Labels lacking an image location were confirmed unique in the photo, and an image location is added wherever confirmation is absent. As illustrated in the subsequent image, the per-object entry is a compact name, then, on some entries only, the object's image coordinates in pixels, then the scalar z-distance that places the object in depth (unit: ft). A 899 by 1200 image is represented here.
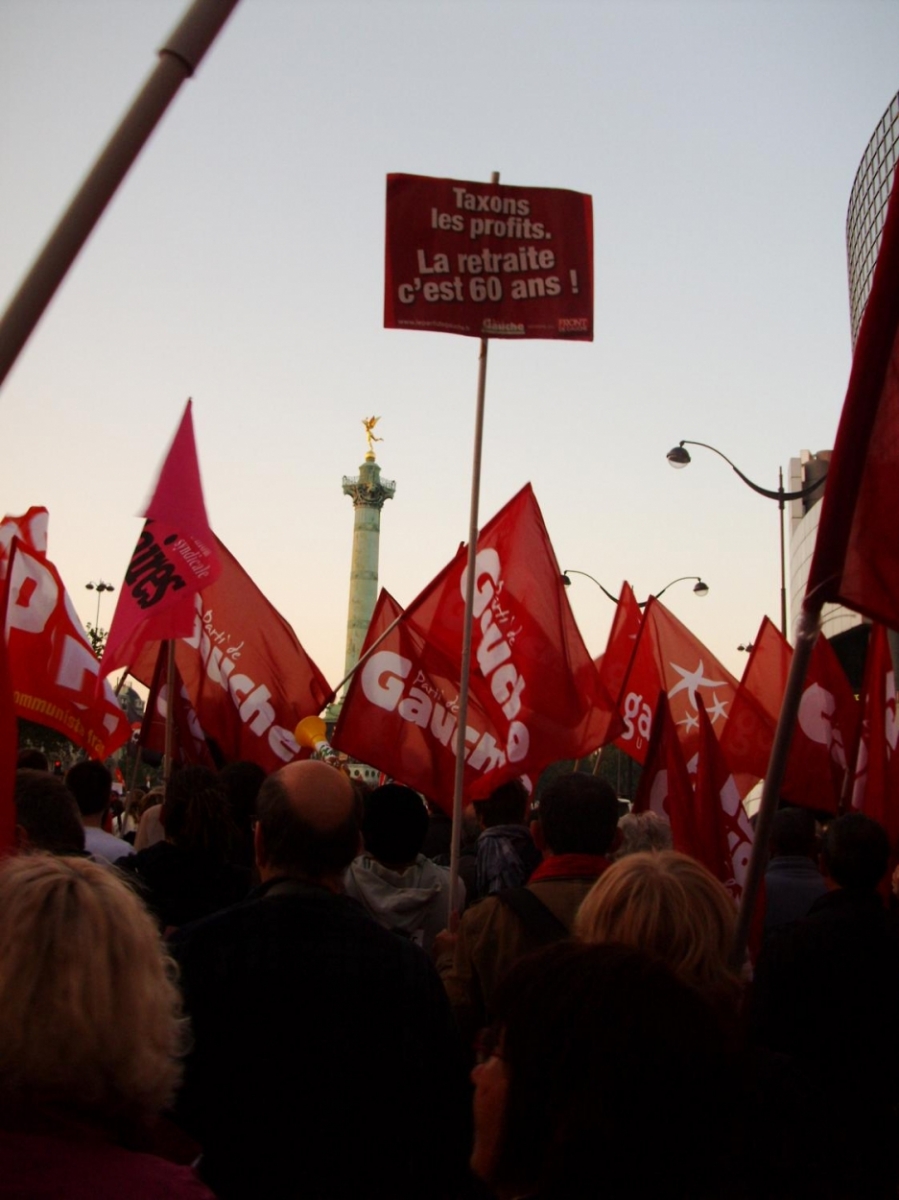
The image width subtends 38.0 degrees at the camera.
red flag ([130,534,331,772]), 28.27
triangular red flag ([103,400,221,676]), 24.93
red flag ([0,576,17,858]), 8.95
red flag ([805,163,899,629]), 8.65
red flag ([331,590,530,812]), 22.29
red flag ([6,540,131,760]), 25.32
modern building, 143.64
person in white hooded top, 14.74
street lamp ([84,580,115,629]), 213.05
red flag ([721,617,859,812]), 29.89
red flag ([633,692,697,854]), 20.54
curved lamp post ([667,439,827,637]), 50.57
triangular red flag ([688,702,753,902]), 20.66
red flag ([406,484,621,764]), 22.56
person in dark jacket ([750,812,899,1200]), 11.27
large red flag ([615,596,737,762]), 33.17
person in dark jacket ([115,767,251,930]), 14.03
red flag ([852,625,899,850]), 20.85
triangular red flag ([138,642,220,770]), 26.99
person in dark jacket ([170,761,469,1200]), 8.66
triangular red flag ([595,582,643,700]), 33.94
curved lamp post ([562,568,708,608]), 93.40
